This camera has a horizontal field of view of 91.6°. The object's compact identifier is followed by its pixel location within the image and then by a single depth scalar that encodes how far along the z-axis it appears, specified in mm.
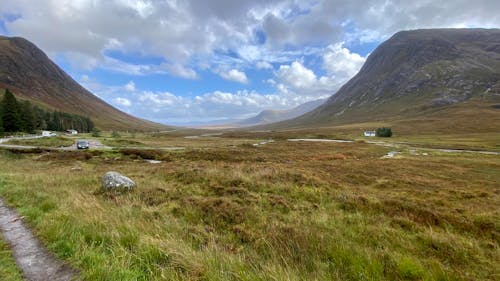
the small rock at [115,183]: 11180
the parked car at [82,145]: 44750
